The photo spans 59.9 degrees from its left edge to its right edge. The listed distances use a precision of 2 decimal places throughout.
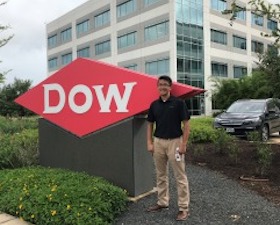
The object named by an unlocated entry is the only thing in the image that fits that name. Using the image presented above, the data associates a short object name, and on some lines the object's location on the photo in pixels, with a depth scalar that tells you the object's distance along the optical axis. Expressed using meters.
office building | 25.57
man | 3.20
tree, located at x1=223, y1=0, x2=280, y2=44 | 4.88
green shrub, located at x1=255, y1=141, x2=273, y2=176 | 4.57
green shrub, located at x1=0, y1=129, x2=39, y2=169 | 4.78
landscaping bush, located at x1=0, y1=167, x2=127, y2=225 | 3.00
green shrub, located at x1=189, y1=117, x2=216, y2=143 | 6.92
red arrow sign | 3.73
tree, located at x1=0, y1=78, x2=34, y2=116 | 22.98
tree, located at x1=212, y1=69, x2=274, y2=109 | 17.46
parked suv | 9.15
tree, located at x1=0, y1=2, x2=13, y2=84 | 7.81
